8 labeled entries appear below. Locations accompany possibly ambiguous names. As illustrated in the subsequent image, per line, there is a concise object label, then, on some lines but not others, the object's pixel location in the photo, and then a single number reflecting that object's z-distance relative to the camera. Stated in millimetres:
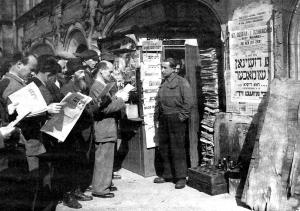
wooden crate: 5174
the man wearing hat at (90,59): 5918
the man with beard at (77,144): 4992
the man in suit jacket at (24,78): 4148
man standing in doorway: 5734
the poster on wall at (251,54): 5223
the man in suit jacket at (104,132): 5066
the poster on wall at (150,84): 6359
